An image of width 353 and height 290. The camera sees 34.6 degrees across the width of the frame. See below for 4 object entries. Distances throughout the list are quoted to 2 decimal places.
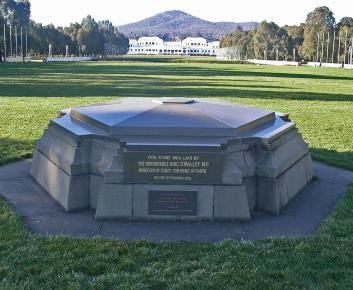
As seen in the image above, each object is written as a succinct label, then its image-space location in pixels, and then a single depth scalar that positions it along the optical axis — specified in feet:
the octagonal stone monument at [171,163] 21.18
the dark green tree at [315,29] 372.38
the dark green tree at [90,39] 431.02
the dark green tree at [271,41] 436.64
